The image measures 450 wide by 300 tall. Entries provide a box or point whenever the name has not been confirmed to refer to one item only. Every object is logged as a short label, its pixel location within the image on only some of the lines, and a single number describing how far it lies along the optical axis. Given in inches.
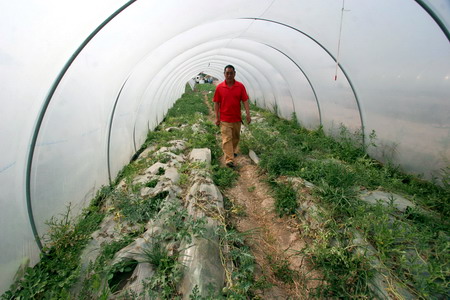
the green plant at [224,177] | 167.8
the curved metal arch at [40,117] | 98.3
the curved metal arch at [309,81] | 269.9
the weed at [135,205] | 118.5
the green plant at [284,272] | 96.1
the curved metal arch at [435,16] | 122.6
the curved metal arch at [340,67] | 201.9
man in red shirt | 195.5
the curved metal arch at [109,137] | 174.8
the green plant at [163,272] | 83.2
